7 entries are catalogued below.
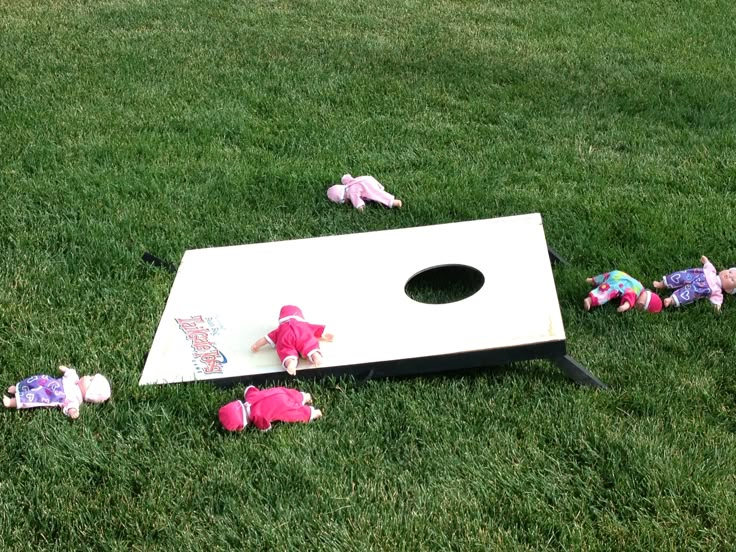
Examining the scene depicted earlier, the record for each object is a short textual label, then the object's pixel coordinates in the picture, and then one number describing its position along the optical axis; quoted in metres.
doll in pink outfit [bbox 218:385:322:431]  2.99
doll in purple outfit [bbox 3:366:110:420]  3.14
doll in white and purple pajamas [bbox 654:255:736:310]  3.61
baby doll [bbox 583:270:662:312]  3.60
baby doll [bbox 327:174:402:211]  4.59
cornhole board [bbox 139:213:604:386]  3.12
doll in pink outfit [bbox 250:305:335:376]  3.15
